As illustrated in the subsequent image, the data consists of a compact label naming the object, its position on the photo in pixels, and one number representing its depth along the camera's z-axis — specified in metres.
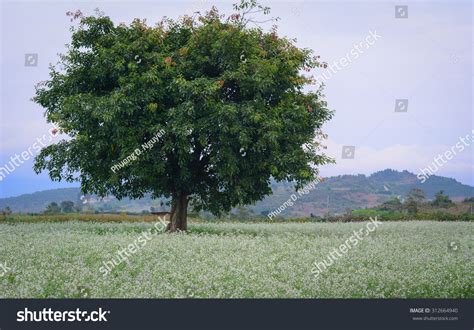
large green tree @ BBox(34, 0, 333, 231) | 28.17
